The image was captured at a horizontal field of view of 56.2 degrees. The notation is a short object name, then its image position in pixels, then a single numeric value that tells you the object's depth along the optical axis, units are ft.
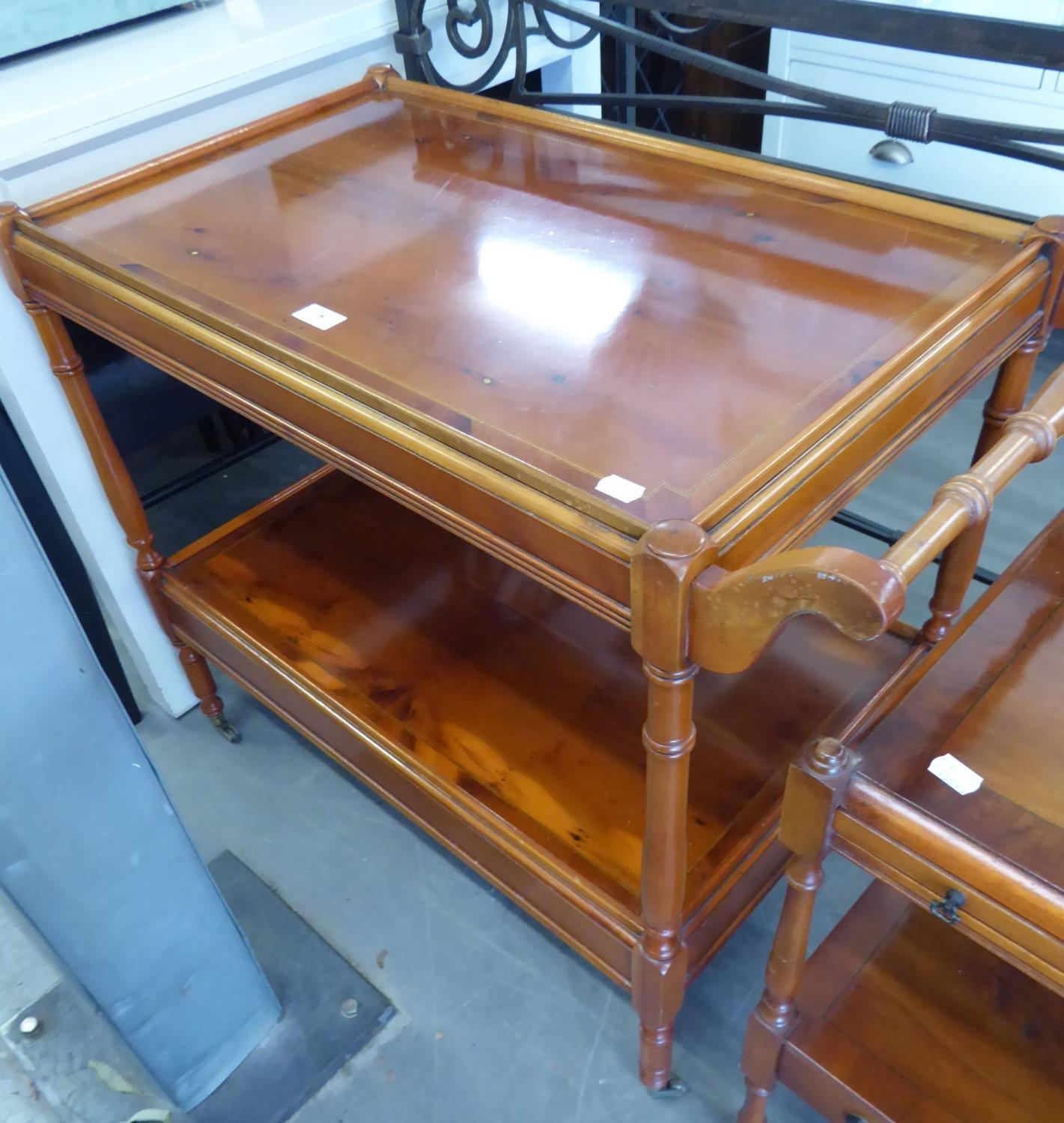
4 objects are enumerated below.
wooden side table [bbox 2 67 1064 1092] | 2.39
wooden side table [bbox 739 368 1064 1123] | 2.23
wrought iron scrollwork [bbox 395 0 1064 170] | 3.16
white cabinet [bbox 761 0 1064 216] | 5.74
